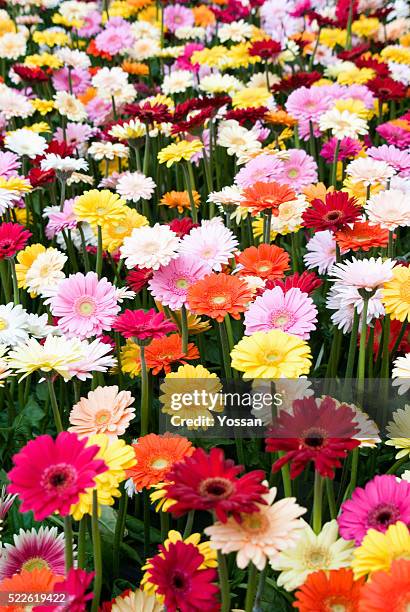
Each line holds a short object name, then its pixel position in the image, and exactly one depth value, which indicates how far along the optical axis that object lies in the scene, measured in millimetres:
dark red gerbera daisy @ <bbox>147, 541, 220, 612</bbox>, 1048
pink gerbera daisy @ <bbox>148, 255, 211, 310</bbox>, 1784
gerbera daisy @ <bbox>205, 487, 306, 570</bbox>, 988
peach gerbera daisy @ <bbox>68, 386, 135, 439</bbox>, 1398
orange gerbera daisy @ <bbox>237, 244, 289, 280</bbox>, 1808
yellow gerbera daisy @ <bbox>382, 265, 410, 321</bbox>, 1543
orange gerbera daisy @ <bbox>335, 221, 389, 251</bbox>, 1775
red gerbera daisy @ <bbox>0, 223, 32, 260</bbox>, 1909
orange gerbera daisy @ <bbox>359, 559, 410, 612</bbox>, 940
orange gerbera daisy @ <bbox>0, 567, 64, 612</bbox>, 1151
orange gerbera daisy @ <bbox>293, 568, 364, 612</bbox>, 1047
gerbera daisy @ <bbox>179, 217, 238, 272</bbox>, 1890
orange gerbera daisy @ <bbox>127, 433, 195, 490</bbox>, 1306
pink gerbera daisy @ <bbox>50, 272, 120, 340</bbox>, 1729
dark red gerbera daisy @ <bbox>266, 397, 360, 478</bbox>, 1081
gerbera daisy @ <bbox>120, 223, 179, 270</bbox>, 1817
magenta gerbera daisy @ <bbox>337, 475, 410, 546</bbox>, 1121
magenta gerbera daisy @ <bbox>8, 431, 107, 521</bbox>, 998
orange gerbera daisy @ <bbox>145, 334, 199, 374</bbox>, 1729
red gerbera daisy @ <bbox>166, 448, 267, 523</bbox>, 973
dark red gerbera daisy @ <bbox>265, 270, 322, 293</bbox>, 1678
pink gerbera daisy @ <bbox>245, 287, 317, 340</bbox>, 1549
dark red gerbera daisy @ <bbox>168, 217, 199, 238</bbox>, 2160
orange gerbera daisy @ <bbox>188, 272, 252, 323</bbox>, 1611
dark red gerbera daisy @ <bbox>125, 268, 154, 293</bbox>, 1896
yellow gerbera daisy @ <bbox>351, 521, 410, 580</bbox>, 1023
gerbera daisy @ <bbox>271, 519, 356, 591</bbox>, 1116
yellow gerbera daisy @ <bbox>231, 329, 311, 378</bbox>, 1341
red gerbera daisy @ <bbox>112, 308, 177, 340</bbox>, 1529
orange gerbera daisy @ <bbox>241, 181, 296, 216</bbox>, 1974
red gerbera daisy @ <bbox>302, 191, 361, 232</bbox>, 1769
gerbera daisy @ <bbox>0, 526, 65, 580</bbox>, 1357
